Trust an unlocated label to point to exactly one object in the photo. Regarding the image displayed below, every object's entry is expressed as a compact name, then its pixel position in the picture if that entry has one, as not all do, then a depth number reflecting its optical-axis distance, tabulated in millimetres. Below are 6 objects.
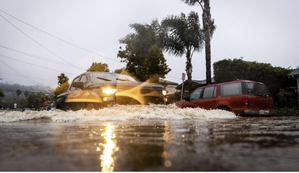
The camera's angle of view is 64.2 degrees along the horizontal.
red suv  7425
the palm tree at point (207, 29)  15570
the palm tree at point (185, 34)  20984
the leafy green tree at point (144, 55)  25609
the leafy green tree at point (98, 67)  33750
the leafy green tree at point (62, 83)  41250
